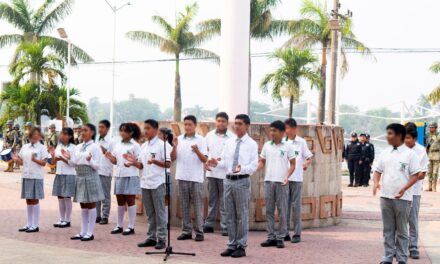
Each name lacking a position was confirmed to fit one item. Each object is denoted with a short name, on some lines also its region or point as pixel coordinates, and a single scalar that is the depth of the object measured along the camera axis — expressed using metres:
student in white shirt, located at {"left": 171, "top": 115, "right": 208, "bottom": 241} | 10.95
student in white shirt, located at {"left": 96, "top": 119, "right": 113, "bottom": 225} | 11.94
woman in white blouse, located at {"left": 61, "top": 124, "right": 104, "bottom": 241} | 10.64
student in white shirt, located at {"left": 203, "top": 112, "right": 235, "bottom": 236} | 11.38
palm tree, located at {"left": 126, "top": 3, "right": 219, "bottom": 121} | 45.59
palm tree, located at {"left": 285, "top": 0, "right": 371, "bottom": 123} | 39.25
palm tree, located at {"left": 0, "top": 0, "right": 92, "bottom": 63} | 41.06
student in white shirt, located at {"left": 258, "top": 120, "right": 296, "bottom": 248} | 10.49
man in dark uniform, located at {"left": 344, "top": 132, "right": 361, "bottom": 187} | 24.64
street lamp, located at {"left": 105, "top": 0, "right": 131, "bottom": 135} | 44.97
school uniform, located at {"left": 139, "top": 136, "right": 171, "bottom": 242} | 10.20
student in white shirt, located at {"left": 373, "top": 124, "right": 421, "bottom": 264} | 8.68
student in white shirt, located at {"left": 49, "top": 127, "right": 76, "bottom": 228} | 11.56
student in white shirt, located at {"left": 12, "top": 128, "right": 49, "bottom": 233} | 11.43
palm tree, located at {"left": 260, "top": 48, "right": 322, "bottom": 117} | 37.72
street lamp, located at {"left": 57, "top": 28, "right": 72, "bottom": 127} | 38.19
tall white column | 14.12
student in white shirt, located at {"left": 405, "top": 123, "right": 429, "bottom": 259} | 9.43
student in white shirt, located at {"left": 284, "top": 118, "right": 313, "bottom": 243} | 11.23
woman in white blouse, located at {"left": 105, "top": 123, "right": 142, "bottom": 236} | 11.24
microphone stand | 9.49
